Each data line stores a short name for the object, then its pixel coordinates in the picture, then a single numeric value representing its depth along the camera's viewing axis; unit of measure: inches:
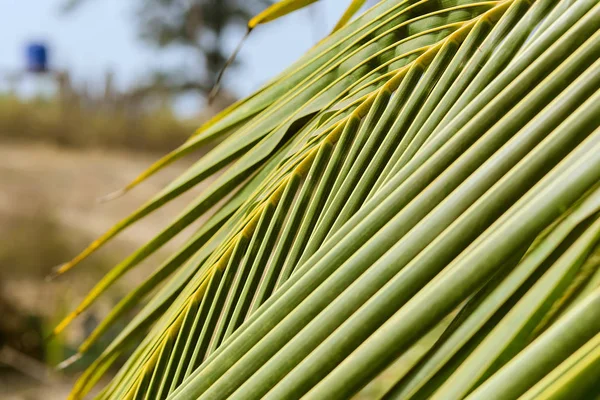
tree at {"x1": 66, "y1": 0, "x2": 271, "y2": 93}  549.3
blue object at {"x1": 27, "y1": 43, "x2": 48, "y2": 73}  441.7
